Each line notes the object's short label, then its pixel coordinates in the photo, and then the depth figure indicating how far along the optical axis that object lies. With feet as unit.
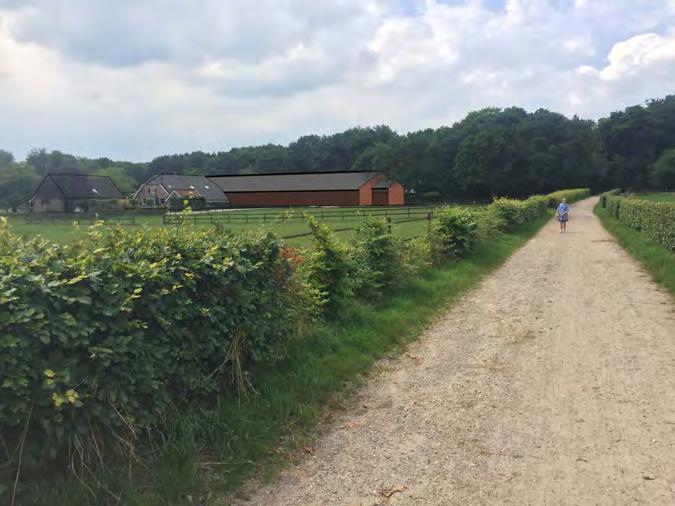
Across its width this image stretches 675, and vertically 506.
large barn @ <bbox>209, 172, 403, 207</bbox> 279.08
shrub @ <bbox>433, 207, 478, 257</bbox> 47.01
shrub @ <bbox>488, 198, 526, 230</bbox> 77.00
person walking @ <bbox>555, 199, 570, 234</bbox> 88.69
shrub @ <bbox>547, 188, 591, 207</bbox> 159.08
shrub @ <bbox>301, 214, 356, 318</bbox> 24.91
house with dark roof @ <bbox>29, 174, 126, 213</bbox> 236.22
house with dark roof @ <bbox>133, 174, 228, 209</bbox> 280.51
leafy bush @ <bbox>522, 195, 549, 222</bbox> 93.26
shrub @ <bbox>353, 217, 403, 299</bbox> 30.35
